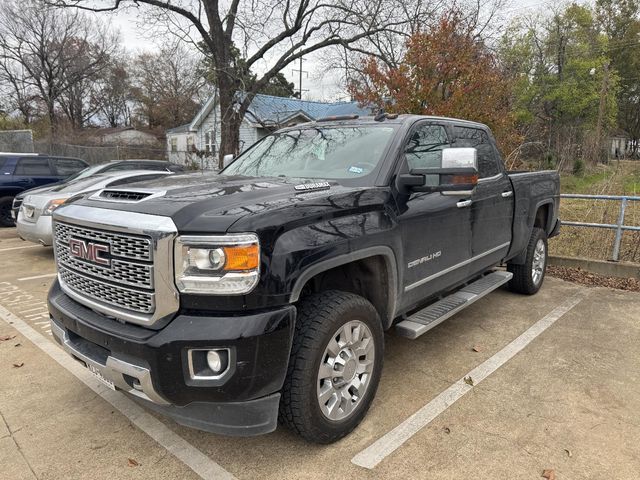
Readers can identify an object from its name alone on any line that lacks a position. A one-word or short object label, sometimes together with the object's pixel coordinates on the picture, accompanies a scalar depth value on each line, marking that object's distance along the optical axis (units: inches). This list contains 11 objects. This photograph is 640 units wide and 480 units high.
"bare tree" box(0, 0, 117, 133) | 1357.0
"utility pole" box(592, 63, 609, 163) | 714.4
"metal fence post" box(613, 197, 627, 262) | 235.5
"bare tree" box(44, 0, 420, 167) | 567.8
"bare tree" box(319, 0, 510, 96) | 471.8
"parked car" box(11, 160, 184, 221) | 351.6
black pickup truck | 85.3
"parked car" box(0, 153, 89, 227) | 422.6
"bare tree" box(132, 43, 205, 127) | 1814.7
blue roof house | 948.6
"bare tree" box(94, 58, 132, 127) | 1797.5
